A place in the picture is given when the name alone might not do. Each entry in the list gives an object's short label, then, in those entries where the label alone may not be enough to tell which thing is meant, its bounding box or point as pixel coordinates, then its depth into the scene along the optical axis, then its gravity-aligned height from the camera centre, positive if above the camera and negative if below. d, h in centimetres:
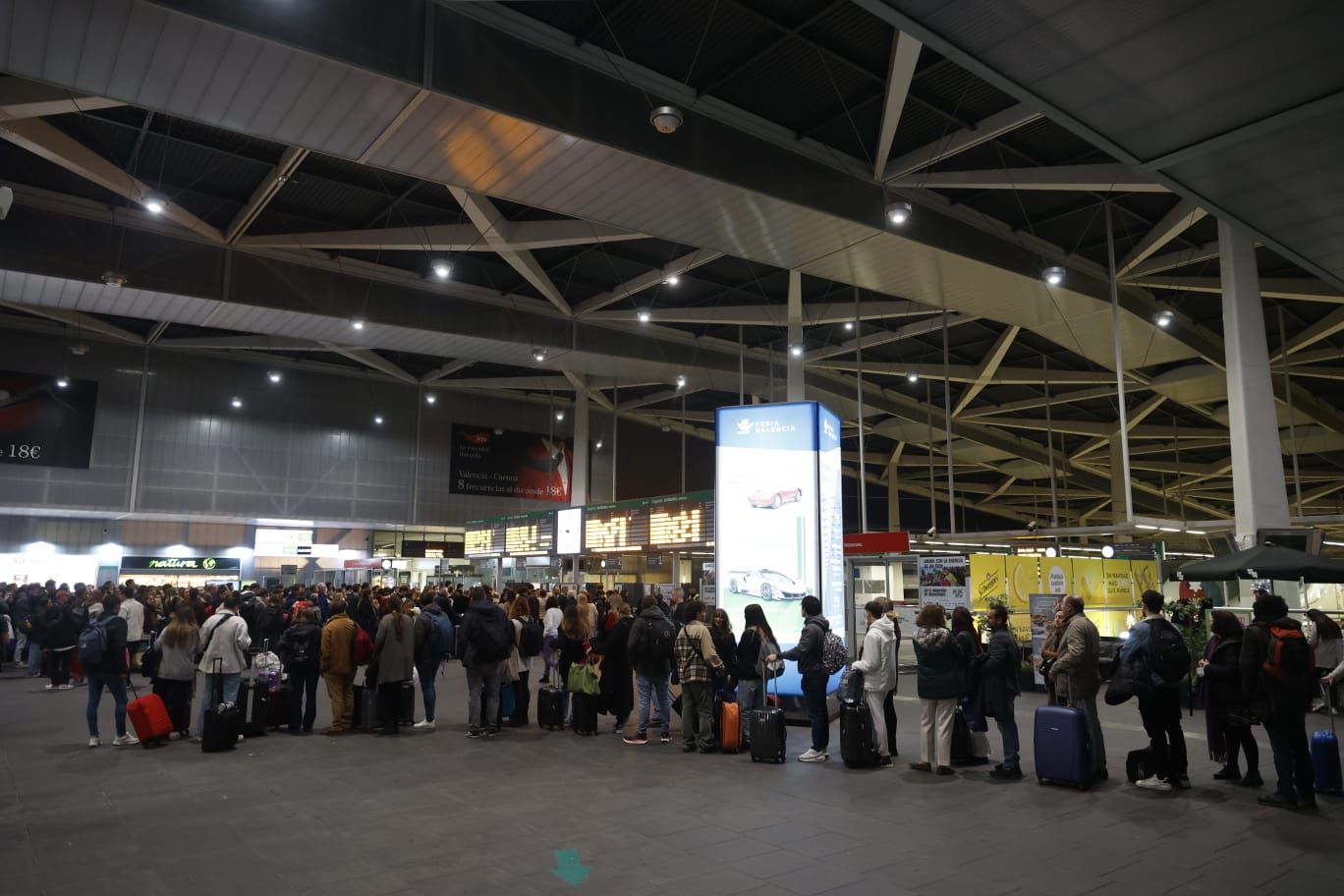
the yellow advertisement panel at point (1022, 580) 1419 -29
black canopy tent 891 -4
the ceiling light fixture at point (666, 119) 834 +439
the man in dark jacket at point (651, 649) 884 -92
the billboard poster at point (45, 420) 2170 +370
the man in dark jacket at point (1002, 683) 725 -105
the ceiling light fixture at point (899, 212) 1045 +433
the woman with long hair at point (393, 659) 925 -106
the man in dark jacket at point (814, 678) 806 -110
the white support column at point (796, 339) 1512 +407
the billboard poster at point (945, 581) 1271 -27
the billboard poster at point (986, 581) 1341 -29
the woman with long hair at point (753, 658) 855 -98
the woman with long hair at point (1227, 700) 659 -108
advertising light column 1038 +56
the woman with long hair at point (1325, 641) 1053 -96
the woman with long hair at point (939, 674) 735 -97
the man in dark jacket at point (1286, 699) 623 -100
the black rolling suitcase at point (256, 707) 902 -156
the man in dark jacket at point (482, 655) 916 -101
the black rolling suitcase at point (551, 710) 969 -169
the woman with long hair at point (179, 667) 845 -108
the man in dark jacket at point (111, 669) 834 -106
